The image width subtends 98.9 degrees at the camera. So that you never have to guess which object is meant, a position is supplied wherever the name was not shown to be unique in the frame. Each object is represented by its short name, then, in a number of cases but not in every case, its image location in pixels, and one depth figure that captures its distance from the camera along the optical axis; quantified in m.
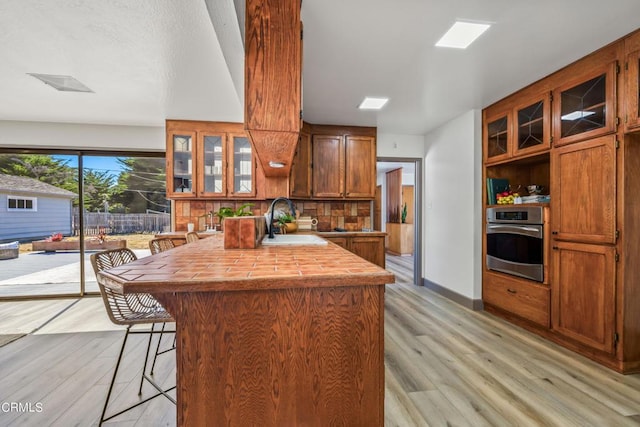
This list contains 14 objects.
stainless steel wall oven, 2.60
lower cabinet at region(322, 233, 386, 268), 3.78
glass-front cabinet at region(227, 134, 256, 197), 3.85
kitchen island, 0.94
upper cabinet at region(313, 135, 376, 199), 4.04
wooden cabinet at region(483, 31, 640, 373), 1.97
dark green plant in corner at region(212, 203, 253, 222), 3.56
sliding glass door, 3.81
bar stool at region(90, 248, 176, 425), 1.39
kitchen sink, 1.80
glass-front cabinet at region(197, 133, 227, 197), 3.80
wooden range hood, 1.46
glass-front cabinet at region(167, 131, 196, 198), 3.72
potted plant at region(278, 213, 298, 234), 2.82
